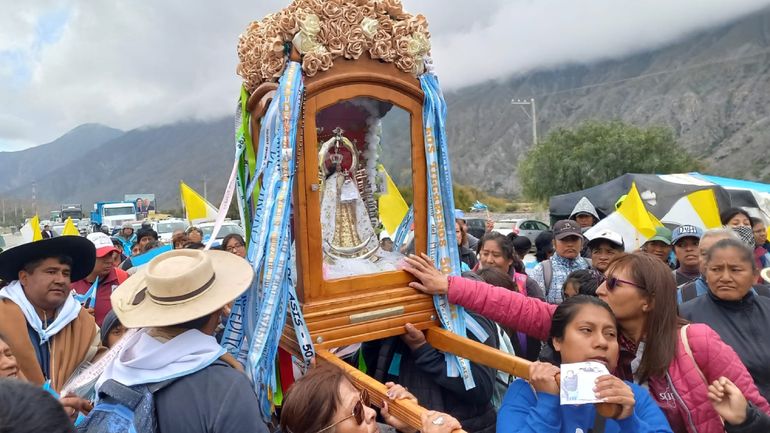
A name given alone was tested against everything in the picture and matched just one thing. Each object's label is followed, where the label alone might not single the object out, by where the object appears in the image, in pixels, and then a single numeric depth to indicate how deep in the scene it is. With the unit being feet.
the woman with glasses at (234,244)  16.10
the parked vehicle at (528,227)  57.85
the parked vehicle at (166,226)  61.17
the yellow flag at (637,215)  18.63
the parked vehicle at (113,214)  95.84
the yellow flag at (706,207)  20.10
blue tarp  41.40
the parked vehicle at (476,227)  38.34
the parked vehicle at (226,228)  46.03
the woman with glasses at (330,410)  5.13
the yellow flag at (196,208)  22.16
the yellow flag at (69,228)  23.38
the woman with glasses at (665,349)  6.19
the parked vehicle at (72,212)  126.99
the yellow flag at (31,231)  17.61
